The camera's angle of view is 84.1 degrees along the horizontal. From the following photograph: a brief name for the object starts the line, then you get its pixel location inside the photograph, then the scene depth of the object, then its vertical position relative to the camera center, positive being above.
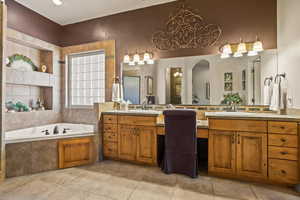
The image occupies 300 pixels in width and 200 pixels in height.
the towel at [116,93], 3.31 +0.12
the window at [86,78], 3.82 +0.49
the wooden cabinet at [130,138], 2.62 -0.65
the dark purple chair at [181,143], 2.26 -0.60
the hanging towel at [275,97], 2.32 +0.03
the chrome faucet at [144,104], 3.28 -0.10
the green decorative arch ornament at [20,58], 3.16 +0.80
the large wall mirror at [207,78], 2.63 +0.37
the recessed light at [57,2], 3.00 +1.78
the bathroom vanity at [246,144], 1.96 -0.59
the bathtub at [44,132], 2.36 -0.59
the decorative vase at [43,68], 3.73 +0.69
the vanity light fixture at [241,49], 2.57 +0.81
